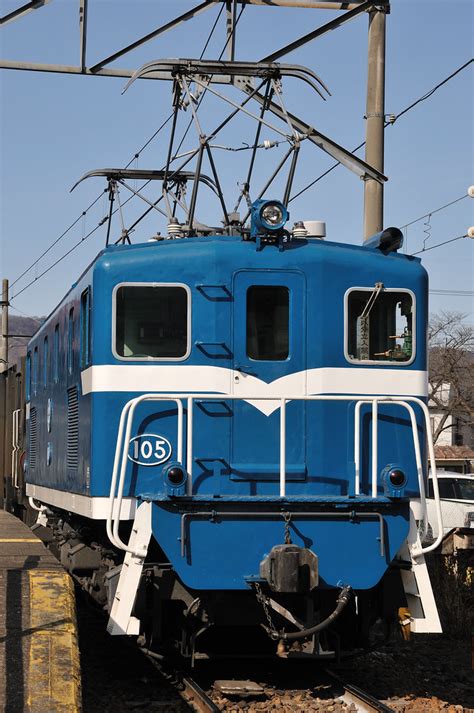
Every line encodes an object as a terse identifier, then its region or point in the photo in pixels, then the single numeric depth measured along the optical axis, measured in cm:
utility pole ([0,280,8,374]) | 4288
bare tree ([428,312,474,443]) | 5194
